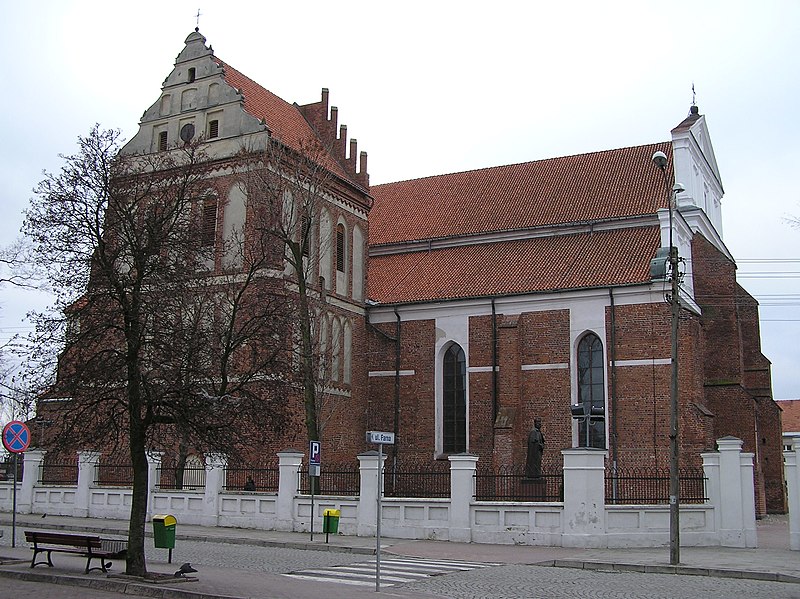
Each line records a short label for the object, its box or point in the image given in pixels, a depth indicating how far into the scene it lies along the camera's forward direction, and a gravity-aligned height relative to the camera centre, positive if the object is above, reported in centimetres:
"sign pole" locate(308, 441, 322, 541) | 2253 -6
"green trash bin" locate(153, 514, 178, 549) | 1656 -140
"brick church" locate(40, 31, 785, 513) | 3139 +556
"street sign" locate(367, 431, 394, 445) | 1424 +31
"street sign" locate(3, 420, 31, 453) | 1766 +29
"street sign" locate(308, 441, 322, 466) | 2252 +9
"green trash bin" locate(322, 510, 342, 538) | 2213 -153
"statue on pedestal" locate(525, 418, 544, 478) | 2583 +26
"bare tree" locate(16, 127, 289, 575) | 1490 +213
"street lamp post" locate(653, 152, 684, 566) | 1793 +51
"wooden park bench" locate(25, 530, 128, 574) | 1471 -147
